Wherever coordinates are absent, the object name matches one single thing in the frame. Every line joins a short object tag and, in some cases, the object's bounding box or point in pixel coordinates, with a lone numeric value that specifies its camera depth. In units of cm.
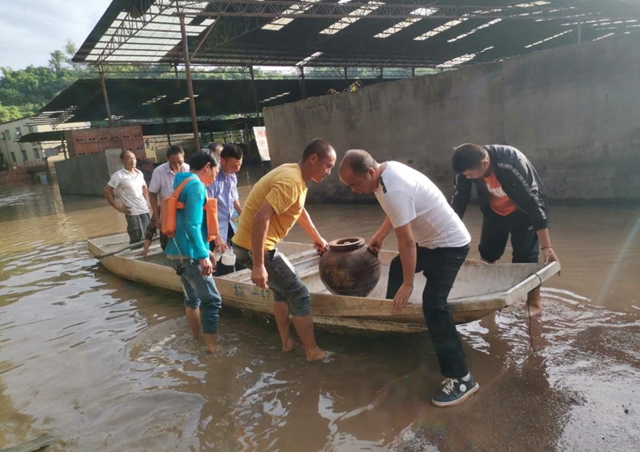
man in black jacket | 351
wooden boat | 317
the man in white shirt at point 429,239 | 287
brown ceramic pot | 396
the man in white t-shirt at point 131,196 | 676
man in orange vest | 396
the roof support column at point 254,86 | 2408
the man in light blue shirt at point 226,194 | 475
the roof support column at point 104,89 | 2089
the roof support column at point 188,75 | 1414
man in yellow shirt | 334
